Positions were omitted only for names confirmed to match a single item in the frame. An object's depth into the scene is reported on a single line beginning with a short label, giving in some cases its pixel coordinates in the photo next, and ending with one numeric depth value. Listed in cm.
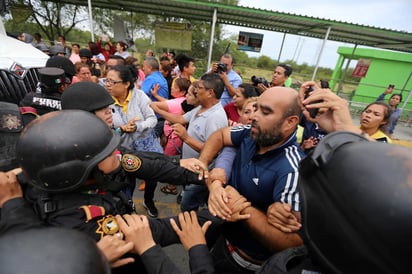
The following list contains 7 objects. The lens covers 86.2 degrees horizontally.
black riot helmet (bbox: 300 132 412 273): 58
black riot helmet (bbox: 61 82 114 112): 205
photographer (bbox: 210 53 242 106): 432
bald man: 138
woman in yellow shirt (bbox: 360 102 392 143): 295
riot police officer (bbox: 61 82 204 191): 187
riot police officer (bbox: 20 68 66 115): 252
